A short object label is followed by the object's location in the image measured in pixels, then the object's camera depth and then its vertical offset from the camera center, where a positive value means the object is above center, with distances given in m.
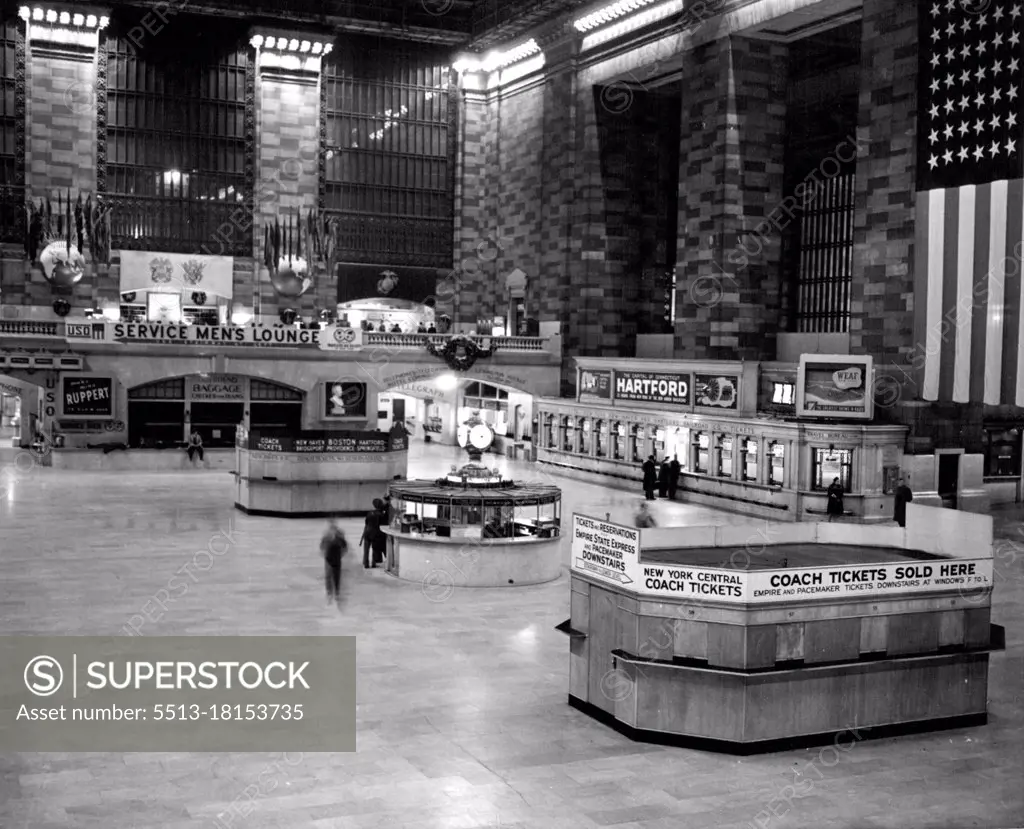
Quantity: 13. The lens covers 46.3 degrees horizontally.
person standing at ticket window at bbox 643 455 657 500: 37.69 -3.74
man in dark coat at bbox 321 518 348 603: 20.91 -3.51
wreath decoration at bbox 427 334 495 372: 46.31 +0.16
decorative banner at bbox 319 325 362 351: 45.09 +0.57
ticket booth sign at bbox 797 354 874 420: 31.77 -0.68
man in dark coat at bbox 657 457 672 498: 37.91 -3.71
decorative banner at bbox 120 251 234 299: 49.09 +3.32
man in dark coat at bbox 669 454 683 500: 37.94 -3.65
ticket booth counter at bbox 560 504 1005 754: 13.43 -3.24
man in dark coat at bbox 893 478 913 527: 28.92 -3.37
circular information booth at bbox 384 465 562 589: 22.44 -3.41
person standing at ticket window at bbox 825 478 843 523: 31.58 -3.63
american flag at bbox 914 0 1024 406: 23.91 +3.23
